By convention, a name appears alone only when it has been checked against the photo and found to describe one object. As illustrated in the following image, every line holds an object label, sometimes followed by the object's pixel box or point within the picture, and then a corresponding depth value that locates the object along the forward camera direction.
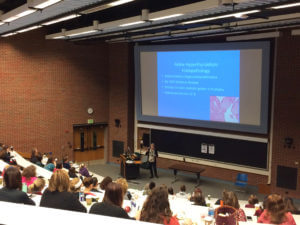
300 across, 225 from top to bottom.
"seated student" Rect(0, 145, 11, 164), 9.39
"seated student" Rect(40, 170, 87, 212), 3.62
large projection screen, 11.01
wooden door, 14.52
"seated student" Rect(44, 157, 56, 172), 9.18
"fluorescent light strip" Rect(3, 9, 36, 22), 5.99
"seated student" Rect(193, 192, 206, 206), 6.30
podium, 12.80
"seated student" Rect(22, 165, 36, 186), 6.16
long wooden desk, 12.12
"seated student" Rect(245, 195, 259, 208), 6.65
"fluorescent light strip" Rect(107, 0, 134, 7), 5.05
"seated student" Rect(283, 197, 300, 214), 5.97
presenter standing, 12.97
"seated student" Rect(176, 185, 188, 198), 7.43
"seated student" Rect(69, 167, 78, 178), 8.53
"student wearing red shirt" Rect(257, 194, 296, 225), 4.20
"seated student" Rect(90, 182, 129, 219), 3.19
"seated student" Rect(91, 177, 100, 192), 6.51
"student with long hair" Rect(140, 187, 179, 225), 3.38
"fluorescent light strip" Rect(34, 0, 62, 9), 5.03
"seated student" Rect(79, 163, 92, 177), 9.83
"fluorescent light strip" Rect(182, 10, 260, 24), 6.04
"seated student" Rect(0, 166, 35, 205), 3.60
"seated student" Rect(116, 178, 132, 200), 5.30
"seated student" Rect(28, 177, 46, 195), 5.54
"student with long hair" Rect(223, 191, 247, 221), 5.17
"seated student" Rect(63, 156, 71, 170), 10.75
